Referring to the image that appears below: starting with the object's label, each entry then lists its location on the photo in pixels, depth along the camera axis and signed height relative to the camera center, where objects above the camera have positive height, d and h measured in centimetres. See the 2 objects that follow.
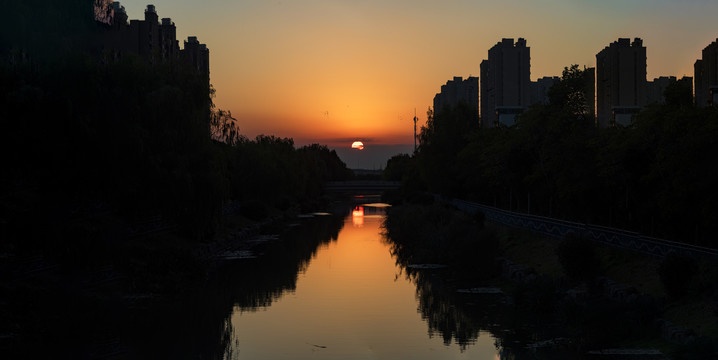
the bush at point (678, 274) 2316 -290
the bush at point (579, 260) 2886 -303
